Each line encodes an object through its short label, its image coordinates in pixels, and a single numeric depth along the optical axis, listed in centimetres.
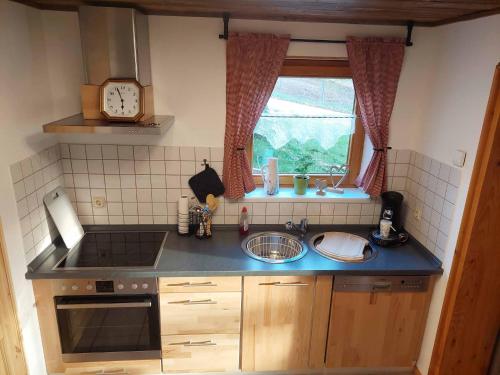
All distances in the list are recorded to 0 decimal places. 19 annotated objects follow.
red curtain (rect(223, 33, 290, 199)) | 217
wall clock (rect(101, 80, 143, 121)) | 189
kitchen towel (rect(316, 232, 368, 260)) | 220
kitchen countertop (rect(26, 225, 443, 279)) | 200
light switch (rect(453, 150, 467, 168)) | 190
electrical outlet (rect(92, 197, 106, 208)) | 240
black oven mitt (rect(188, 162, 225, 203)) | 239
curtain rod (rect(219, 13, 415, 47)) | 214
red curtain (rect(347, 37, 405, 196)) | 222
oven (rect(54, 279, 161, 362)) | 202
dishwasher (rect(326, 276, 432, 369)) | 212
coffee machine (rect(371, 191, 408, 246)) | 235
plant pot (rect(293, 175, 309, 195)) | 250
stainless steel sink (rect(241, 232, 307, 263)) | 241
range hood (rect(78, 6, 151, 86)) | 185
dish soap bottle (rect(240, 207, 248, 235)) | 244
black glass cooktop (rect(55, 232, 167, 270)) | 208
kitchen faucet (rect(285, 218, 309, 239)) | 244
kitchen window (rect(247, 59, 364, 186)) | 236
